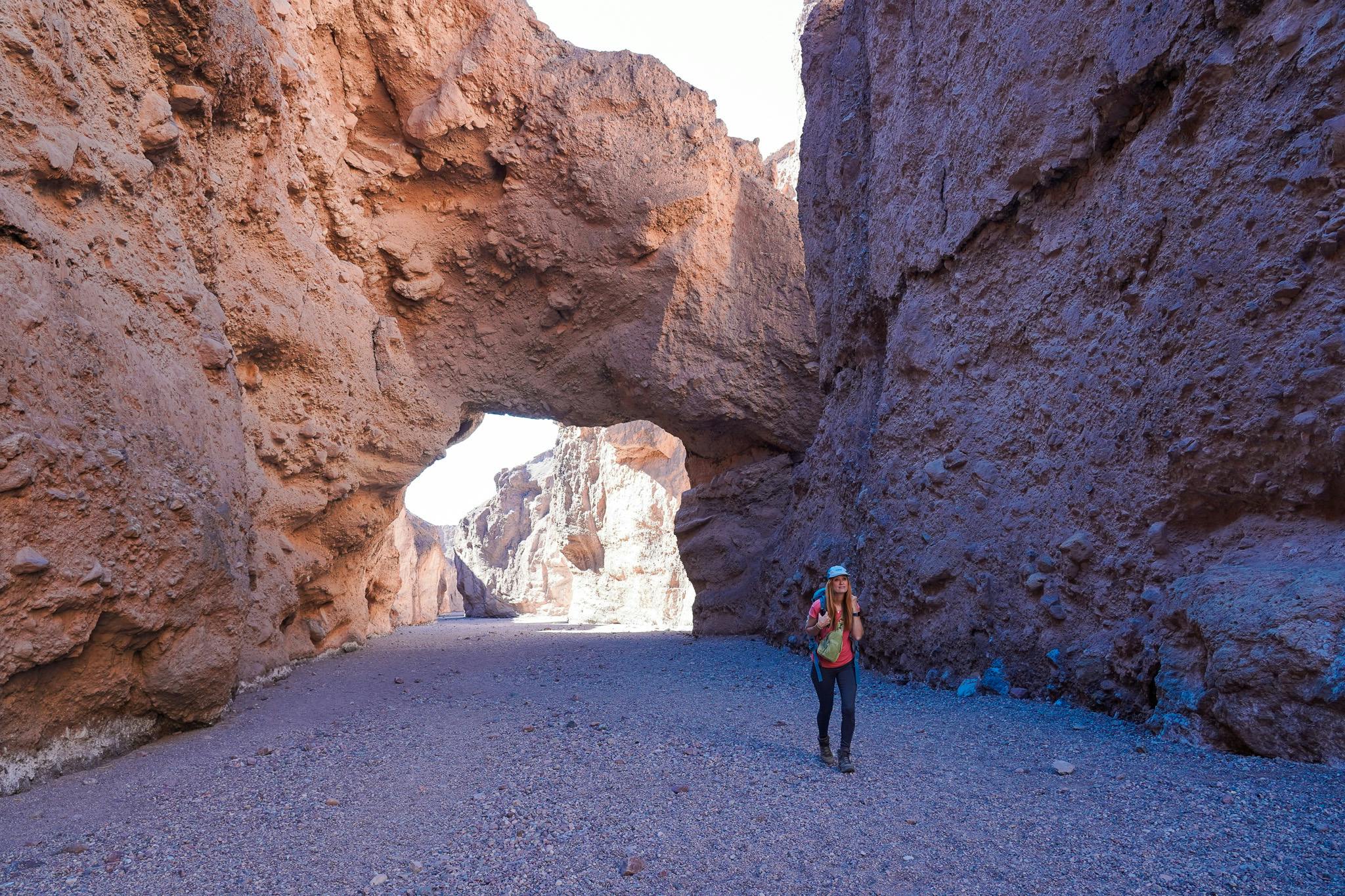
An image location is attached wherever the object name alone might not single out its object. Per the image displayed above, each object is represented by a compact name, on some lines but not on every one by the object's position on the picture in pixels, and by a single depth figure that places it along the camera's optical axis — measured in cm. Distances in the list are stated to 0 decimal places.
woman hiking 381
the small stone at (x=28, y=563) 351
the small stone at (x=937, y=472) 643
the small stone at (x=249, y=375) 764
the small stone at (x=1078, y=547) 493
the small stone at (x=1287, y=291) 380
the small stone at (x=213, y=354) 550
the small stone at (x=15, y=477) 346
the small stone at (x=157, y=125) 515
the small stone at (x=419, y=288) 1044
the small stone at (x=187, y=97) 565
